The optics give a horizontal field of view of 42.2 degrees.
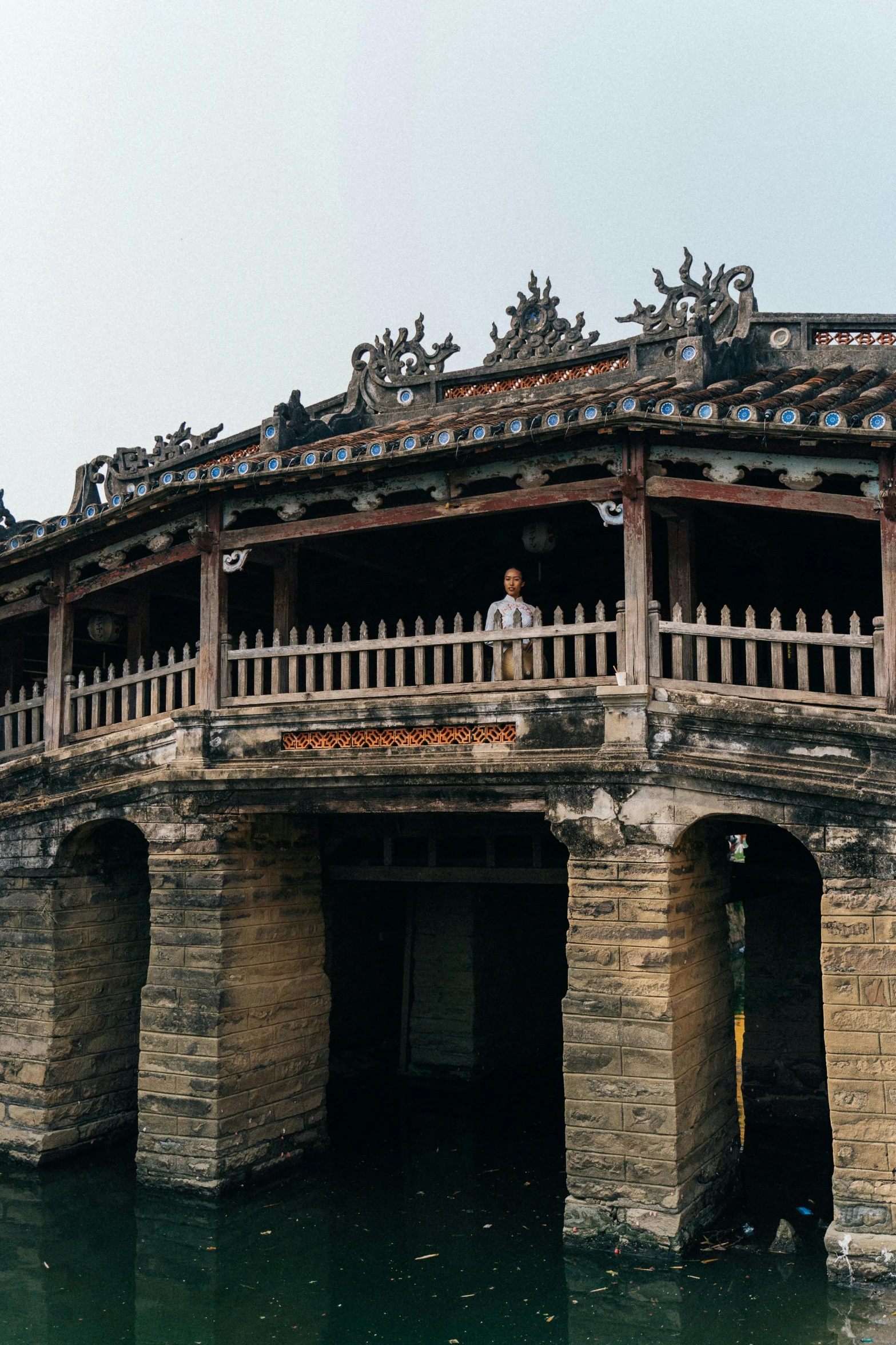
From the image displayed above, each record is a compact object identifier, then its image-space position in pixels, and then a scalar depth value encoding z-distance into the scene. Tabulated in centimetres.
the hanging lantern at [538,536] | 1112
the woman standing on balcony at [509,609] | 1020
